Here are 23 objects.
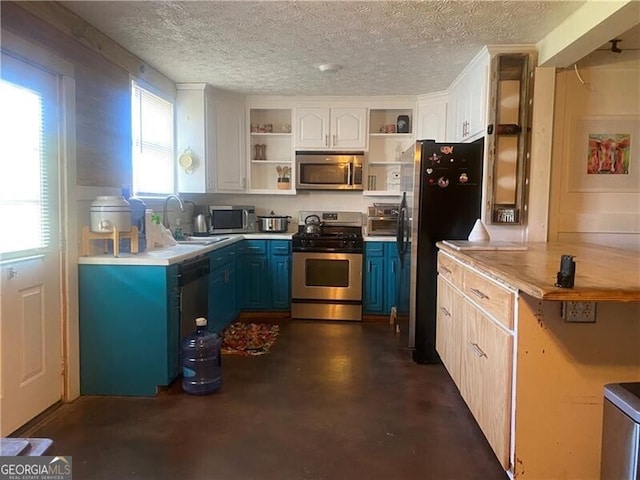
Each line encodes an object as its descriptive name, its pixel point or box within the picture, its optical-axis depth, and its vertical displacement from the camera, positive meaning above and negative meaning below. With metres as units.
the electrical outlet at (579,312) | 1.82 -0.38
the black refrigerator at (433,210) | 3.43 +0.02
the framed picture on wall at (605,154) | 3.37 +0.44
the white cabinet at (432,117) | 4.67 +0.97
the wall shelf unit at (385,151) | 5.09 +0.68
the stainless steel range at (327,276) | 4.71 -0.67
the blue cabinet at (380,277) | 4.69 -0.66
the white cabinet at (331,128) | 4.94 +0.88
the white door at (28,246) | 2.29 -0.21
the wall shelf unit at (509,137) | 3.31 +0.55
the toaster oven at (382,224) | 4.84 -0.13
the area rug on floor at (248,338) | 3.80 -1.13
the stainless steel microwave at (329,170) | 4.98 +0.44
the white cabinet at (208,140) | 4.50 +0.70
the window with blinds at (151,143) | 3.69 +0.56
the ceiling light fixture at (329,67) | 3.73 +1.16
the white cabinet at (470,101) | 3.45 +0.92
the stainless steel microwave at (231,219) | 4.82 -0.10
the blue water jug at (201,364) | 2.95 -0.99
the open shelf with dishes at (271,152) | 5.17 +0.65
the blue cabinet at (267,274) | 4.81 -0.66
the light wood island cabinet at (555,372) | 1.84 -0.63
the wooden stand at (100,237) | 2.88 -0.18
